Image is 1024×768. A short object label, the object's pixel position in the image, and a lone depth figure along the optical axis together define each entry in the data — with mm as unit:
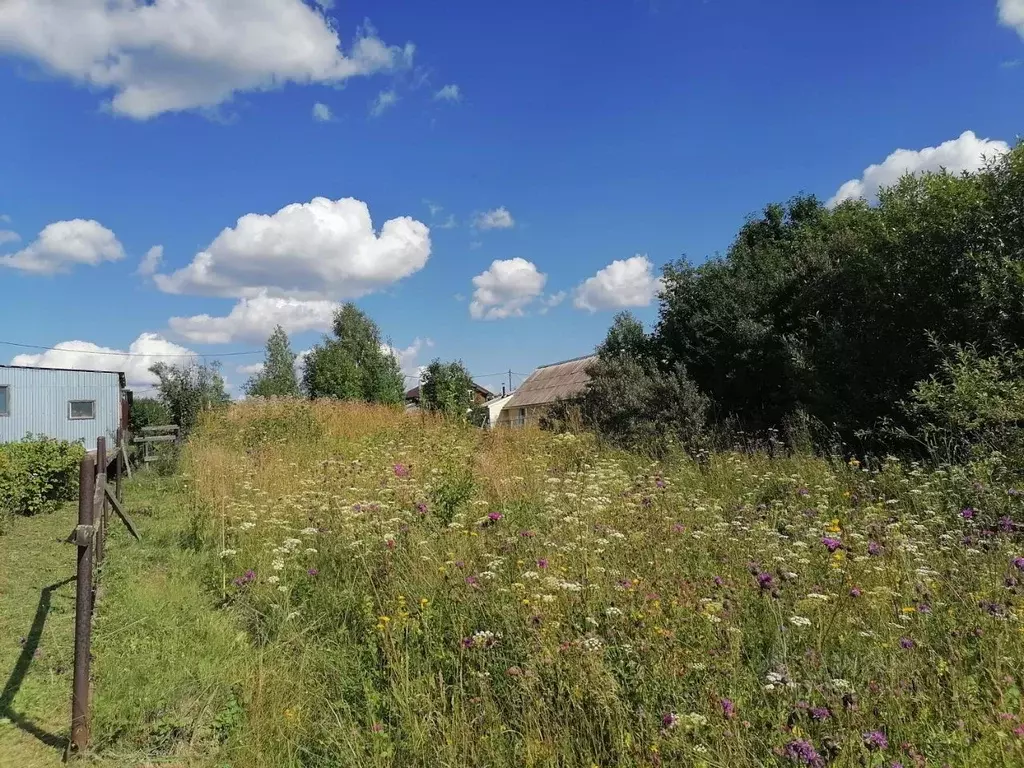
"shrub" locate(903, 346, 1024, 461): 5648
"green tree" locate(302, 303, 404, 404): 35438
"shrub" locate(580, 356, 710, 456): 9898
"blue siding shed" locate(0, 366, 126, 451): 22938
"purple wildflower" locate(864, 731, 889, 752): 1642
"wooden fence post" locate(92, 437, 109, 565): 5148
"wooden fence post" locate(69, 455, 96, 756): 2951
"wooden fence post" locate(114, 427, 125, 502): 8930
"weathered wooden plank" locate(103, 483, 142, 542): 6380
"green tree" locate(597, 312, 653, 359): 13609
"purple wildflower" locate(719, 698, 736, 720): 1969
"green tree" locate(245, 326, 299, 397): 43050
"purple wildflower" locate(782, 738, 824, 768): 1639
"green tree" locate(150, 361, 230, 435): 18820
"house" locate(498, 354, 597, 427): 32688
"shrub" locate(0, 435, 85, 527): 8609
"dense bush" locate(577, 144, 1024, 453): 7516
